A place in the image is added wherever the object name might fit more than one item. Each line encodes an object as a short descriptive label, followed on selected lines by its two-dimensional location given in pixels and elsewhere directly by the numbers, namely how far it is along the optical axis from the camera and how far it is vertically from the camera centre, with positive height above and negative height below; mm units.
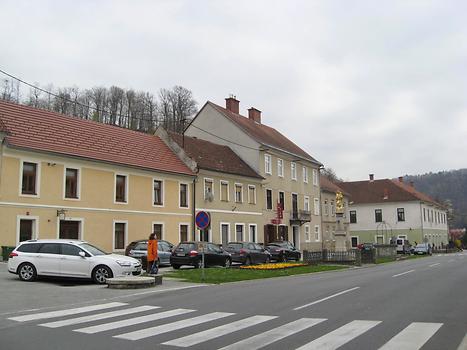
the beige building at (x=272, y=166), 47625 +7881
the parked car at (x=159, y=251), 27016 -217
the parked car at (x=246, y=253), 31000 -459
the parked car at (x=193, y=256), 26391 -497
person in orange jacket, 20656 -162
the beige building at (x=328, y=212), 60531 +3886
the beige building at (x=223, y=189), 39469 +4687
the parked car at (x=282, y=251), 36219 -486
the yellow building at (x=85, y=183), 26891 +3969
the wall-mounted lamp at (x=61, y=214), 28562 +1946
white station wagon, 18344 -470
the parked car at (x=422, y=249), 62281 -855
